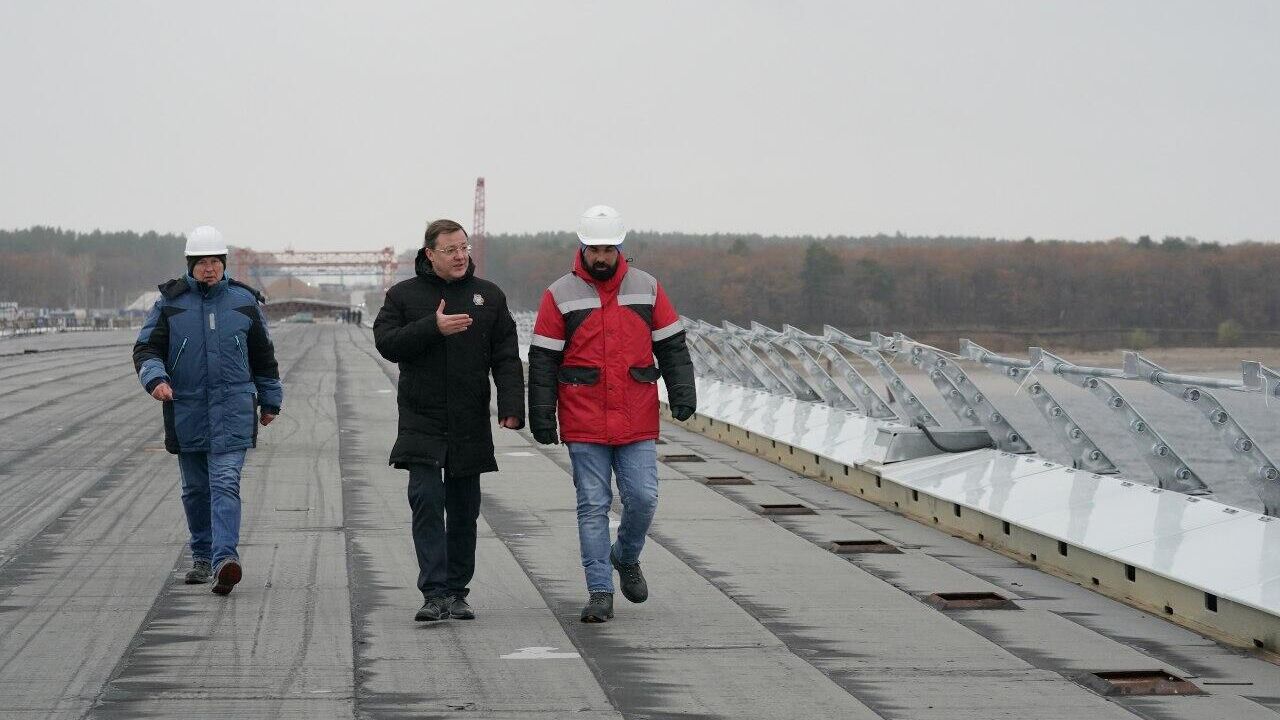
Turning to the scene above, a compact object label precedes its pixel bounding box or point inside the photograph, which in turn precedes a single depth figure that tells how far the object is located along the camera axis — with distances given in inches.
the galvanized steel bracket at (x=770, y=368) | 858.1
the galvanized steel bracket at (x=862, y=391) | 708.7
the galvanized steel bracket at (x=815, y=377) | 786.8
